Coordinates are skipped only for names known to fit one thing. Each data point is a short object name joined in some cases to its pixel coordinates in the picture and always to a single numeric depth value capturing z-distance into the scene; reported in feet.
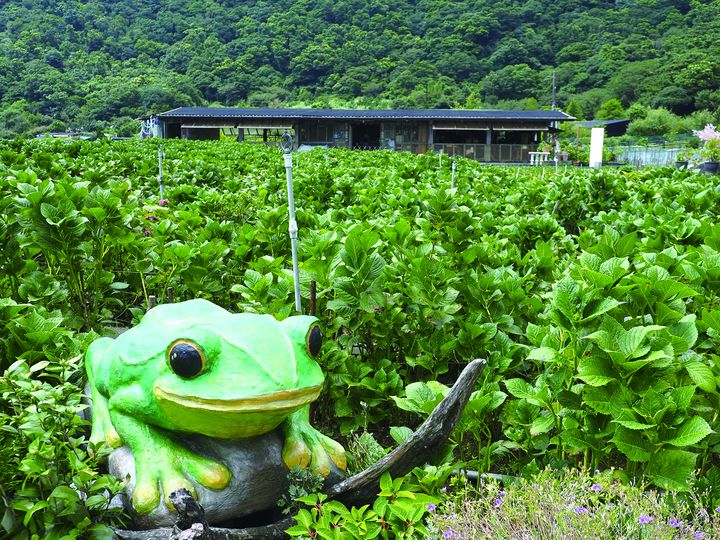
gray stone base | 6.37
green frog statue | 5.88
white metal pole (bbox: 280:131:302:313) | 9.25
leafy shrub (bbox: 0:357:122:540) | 5.58
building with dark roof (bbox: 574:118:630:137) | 204.85
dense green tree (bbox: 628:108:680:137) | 200.03
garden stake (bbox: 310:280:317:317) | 9.94
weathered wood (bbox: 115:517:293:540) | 6.08
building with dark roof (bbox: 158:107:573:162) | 118.73
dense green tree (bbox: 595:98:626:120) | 233.76
